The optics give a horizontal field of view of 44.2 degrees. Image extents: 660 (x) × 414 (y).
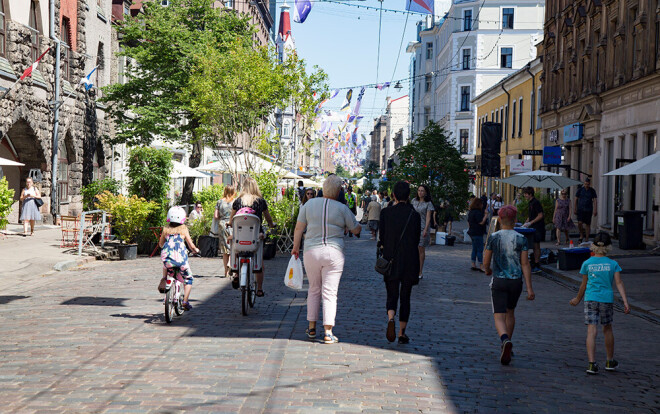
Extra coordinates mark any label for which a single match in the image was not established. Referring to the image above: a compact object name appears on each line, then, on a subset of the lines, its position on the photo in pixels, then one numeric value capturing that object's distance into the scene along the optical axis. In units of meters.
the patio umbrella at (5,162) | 20.50
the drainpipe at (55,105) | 27.72
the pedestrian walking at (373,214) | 27.62
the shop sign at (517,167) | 32.75
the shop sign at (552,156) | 28.87
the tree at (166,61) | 33.38
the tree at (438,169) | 31.34
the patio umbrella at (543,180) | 24.83
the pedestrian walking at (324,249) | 8.60
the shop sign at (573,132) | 32.50
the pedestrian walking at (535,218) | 19.00
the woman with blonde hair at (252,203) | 11.02
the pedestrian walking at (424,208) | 16.17
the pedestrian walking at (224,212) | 14.67
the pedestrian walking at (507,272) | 8.09
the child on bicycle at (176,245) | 9.88
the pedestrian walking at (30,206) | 24.27
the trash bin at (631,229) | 22.88
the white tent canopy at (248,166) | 28.55
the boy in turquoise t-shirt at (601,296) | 7.76
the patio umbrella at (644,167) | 17.33
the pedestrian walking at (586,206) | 24.58
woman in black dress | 8.77
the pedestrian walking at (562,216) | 24.69
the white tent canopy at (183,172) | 28.04
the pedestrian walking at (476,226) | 17.98
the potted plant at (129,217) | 19.75
